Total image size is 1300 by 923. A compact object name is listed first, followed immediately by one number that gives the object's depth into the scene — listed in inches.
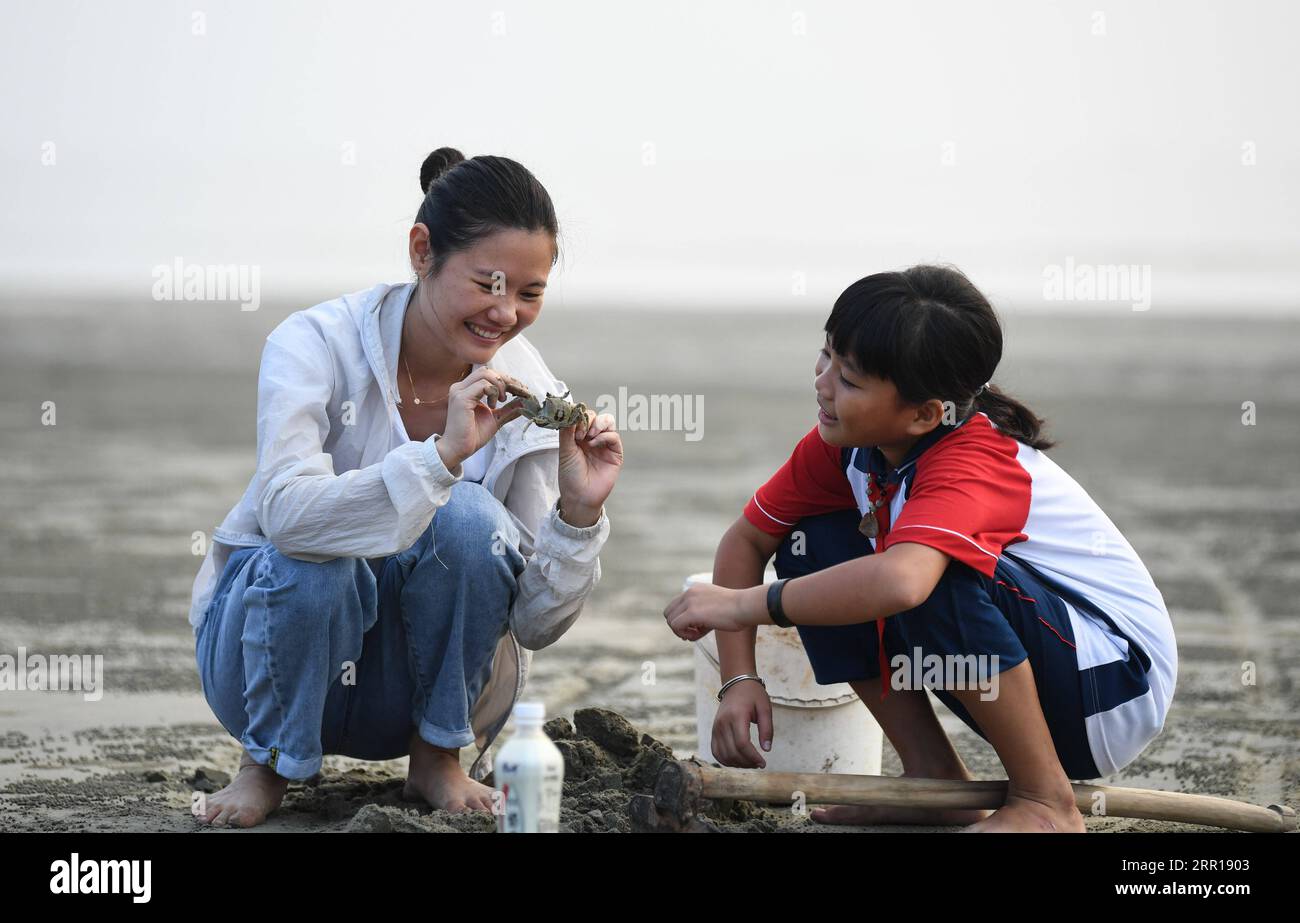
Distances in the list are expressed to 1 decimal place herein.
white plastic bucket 151.6
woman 124.6
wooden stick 117.7
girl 116.3
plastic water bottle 94.5
